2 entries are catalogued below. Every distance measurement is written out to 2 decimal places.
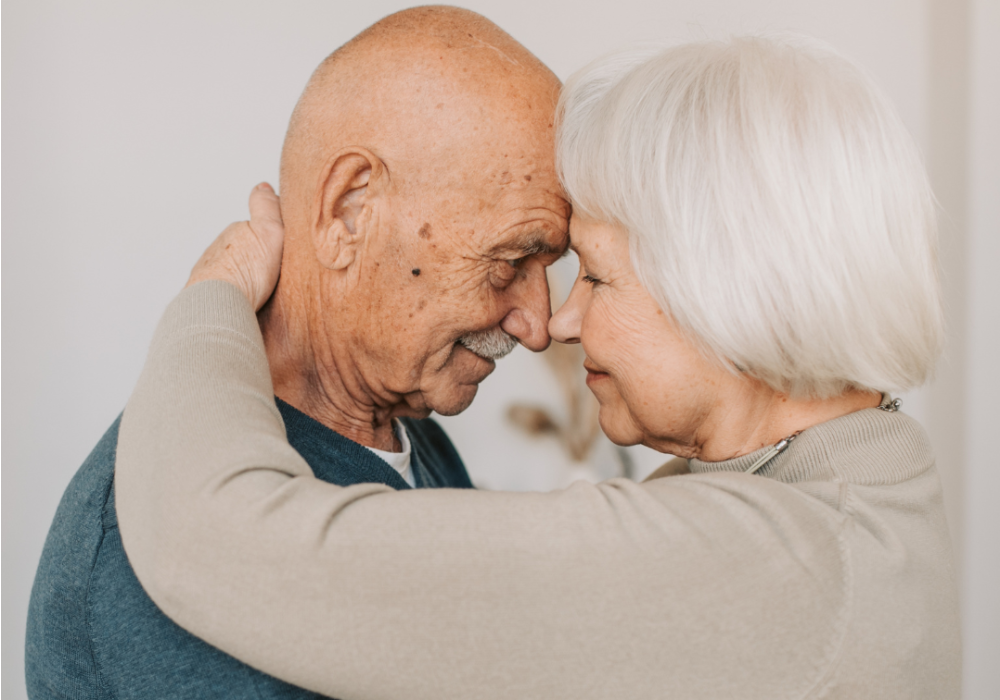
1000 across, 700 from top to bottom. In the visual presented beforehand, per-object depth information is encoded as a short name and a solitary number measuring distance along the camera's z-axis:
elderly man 1.12
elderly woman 0.69
